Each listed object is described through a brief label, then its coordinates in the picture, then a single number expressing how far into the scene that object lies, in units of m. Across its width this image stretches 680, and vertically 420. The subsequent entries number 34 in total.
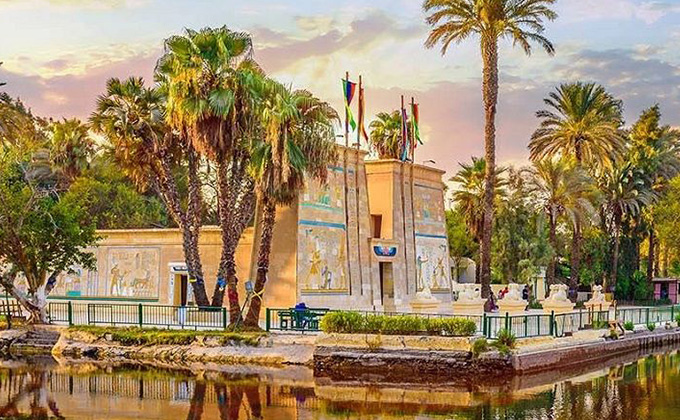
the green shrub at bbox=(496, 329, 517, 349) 27.42
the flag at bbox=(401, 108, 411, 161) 45.03
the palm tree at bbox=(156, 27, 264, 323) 31.07
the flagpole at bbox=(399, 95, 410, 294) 44.18
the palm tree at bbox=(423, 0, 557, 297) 40.28
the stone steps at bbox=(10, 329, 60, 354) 33.59
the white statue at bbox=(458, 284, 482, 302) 40.56
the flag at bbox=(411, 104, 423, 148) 46.74
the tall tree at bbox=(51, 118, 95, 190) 51.62
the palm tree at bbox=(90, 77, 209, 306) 34.78
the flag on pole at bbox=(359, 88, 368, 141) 41.78
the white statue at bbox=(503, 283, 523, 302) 42.25
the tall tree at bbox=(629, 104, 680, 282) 63.25
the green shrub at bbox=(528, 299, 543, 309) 48.81
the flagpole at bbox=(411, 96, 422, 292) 45.00
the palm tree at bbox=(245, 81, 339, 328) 30.69
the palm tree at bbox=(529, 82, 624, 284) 53.00
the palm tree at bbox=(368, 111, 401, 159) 58.94
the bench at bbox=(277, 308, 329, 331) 30.59
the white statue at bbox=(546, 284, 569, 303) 39.03
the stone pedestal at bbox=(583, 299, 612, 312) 44.22
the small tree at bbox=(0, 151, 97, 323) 33.59
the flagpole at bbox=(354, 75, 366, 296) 39.78
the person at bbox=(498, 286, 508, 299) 50.82
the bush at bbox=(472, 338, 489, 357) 27.00
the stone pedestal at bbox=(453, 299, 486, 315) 39.88
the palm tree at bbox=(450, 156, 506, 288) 57.59
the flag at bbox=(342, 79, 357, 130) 40.84
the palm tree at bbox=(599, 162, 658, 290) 59.78
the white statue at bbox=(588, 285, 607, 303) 45.84
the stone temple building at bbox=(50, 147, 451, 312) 36.38
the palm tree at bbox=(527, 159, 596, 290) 50.94
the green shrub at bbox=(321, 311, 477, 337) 27.52
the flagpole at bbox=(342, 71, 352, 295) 39.00
